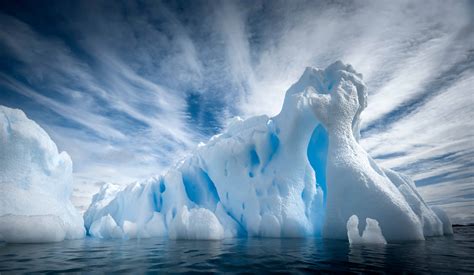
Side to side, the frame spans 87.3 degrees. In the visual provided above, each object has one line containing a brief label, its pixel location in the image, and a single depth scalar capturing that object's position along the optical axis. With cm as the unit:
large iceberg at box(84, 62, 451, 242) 1122
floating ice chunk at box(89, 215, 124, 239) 1862
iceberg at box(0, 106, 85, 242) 1084
